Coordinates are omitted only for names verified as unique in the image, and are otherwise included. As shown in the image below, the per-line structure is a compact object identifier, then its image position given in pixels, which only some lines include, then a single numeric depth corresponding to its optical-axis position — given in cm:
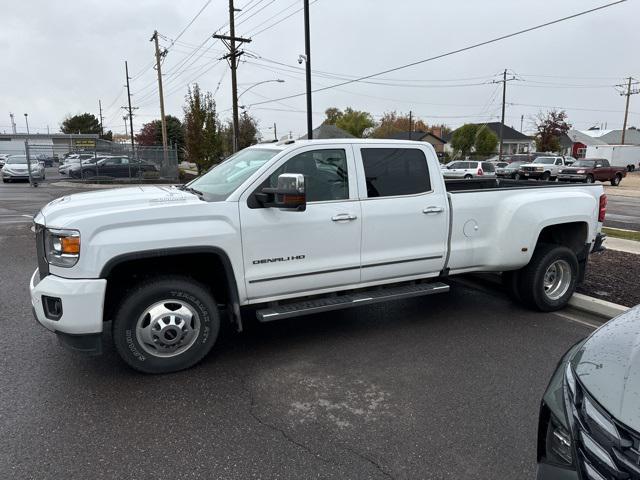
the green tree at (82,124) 9722
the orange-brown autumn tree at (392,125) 9188
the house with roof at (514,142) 9181
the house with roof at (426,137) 7543
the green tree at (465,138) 6506
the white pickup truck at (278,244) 366
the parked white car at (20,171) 2630
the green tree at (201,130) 2716
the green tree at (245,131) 5077
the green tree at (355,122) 9250
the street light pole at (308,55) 1711
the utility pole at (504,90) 5447
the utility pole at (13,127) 11772
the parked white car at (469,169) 3147
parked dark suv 163
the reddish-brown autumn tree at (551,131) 7250
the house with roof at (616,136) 9500
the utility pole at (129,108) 5859
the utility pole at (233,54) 2610
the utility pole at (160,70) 3659
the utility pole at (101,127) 9383
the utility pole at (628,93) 6794
